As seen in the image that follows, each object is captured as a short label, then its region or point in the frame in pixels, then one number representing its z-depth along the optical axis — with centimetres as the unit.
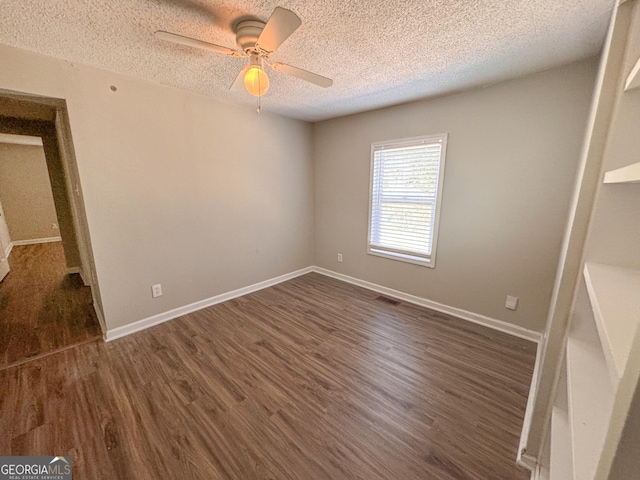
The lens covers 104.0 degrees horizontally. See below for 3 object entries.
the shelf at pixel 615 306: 46
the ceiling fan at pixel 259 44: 122
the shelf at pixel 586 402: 55
